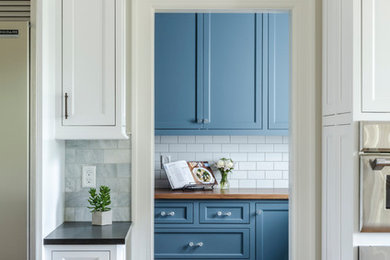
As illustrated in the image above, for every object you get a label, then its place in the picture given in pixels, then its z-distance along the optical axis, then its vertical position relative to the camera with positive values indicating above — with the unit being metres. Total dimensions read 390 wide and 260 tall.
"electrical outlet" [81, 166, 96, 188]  2.57 -0.27
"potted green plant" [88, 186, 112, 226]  2.43 -0.42
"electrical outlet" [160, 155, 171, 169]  4.38 -0.29
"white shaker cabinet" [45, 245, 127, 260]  2.12 -0.58
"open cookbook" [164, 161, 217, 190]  4.04 -0.41
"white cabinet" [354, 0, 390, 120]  2.00 +0.31
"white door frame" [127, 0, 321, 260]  2.58 +0.09
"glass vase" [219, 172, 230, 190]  4.21 -0.49
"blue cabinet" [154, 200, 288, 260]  3.82 -0.84
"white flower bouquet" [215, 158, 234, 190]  4.19 -0.36
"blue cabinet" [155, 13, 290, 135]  4.04 +0.51
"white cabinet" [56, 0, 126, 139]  2.30 +0.31
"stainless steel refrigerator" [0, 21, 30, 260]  2.12 -0.09
